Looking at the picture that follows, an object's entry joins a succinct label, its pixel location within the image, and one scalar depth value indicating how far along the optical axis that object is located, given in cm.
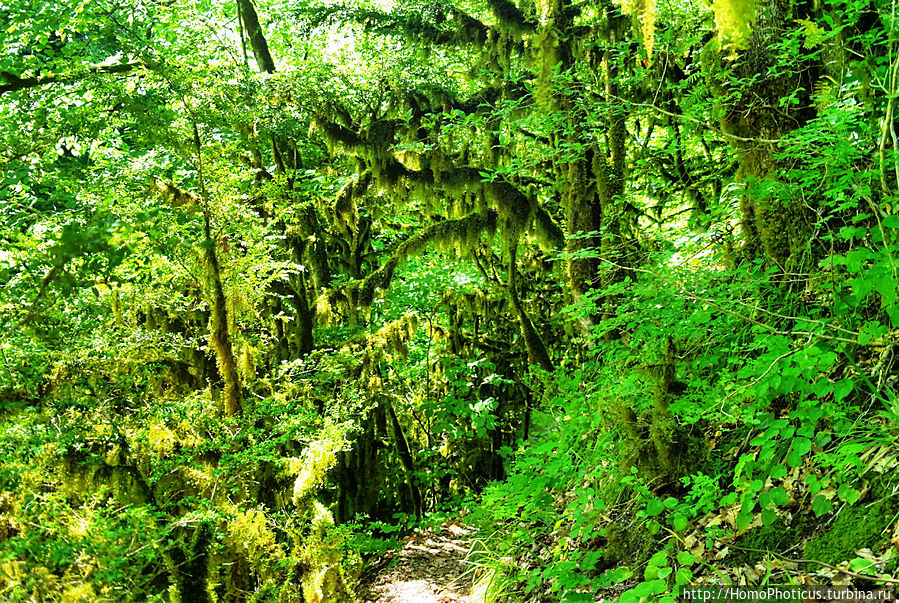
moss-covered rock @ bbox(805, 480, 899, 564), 240
